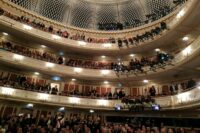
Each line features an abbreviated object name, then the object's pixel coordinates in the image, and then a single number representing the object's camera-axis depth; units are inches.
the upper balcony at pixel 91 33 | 505.4
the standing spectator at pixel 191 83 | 439.7
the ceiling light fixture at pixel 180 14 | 453.6
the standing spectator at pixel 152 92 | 540.2
